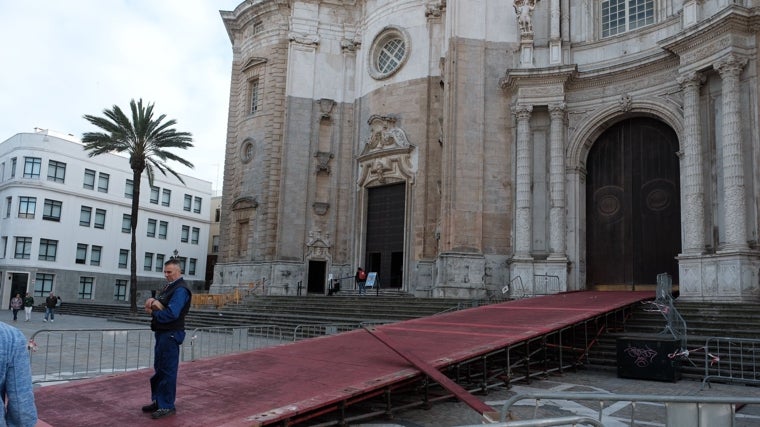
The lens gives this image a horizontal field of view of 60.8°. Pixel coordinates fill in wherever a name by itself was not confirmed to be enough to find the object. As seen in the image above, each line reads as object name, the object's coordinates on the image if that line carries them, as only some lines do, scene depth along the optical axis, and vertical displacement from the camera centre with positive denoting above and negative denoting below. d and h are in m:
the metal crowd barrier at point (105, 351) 12.15 -1.75
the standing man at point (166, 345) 6.86 -0.69
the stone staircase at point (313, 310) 21.75 -0.86
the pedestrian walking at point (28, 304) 30.52 -1.34
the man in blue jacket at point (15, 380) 3.66 -0.60
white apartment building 46.28 +4.27
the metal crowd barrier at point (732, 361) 11.61 -1.09
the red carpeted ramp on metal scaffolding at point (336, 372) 6.98 -1.19
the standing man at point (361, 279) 29.53 +0.43
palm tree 33.53 +7.42
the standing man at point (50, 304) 29.63 -1.26
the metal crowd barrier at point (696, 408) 5.36 -0.89
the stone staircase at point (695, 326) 12.98 -0.56
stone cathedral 19.92 +5.94
